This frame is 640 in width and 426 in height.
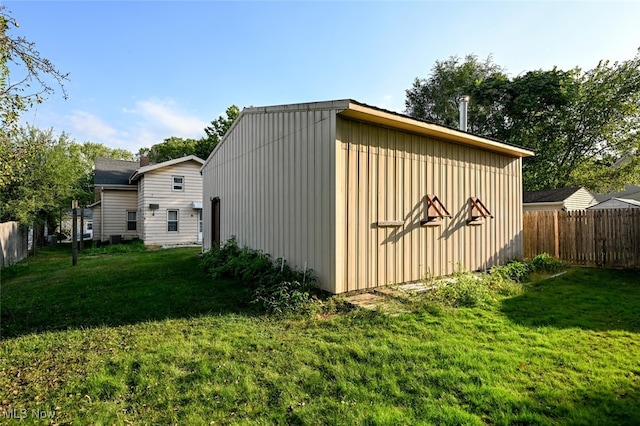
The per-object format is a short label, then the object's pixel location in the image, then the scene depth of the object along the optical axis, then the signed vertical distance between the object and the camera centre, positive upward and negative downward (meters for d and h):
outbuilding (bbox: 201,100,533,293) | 5.07 +0.51
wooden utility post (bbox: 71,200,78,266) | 9.84 -0.38
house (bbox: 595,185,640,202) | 21.08 +1.67
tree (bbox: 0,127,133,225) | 12.66 +1.65
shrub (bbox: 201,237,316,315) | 4.68 -1.10
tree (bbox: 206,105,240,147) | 29.17 +9.17
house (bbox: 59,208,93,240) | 16.64 -0.33
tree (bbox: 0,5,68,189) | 3.11 +1.57
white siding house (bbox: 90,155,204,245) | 14.98 +0.91
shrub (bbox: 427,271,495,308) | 4.76 -1.20
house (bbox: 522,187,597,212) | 15.84 +0.98
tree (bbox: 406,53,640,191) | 17.81 +6.01
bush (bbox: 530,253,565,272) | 7.55 -1.16
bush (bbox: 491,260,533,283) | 6.58 -1.18
